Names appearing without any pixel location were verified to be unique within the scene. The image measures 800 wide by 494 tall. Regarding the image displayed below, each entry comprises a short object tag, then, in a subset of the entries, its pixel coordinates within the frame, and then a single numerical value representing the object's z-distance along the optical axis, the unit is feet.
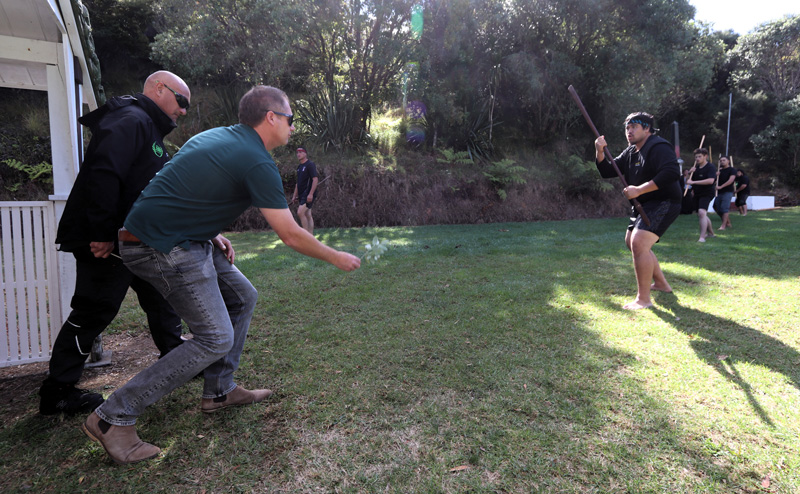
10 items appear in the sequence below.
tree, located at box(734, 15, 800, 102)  86.28
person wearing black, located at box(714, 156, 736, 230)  34.06
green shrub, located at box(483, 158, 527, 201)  48.06
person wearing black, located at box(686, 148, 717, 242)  29.37
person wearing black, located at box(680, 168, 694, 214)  31.52
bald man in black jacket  8.41
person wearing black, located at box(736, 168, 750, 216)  44.77
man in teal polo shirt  7.40
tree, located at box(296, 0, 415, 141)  43.96
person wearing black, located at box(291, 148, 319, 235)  30.81
